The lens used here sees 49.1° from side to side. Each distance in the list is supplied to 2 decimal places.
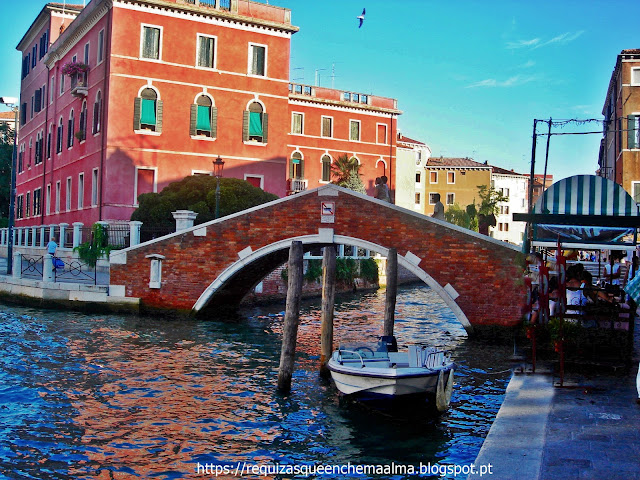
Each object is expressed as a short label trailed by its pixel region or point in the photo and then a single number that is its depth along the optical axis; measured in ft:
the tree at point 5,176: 120.47
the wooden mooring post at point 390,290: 35.47
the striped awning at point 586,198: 32.83
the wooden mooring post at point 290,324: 29.91
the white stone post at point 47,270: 53.11
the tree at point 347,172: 108.17
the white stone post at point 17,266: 56.78
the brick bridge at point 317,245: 42.91
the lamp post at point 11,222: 65.12
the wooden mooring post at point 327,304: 32.35
